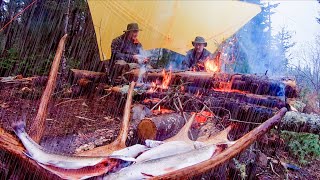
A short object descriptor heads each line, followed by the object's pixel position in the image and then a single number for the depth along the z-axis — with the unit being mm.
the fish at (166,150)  1737
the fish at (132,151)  1778
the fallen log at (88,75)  7355
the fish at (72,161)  1434
